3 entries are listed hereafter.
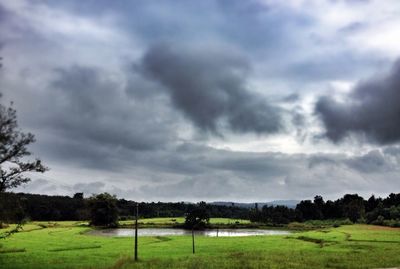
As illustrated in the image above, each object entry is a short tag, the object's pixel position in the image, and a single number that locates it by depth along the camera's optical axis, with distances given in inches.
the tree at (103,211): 6732.3
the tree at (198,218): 6888.3
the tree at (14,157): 1847.9
